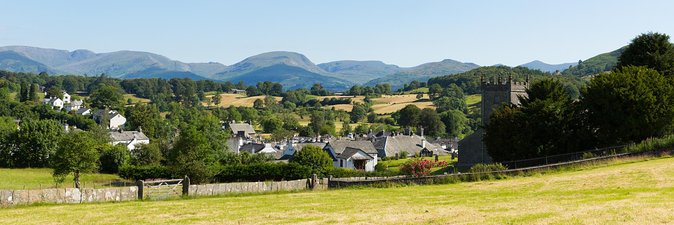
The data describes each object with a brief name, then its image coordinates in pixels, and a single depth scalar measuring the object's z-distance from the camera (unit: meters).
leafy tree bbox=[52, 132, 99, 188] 61.25
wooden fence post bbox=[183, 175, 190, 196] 35.92
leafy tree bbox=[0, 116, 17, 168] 87.50
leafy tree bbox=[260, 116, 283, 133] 174.49
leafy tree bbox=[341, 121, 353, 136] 166.24
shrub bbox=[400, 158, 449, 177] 55.15
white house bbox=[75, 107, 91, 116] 186.38
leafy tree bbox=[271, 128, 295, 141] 150.50
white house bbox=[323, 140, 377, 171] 92.94
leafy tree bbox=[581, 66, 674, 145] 46.94
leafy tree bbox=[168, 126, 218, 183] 62.31
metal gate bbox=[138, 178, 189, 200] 33.66
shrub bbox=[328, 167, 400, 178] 60.14
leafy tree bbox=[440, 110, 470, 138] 174.00
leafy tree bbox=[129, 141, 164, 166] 86.25
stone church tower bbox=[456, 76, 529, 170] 73.44
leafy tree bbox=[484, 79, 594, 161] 49.56
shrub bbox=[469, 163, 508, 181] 37.47
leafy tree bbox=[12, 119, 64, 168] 88.12
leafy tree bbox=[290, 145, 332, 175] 71.25
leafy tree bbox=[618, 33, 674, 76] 58.28
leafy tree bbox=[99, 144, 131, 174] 82.56
